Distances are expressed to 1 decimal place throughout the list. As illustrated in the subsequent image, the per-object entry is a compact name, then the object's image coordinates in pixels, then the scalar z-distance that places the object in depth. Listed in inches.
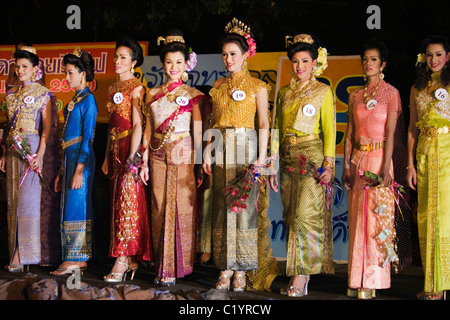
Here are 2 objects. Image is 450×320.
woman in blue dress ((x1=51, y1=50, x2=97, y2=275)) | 179.8
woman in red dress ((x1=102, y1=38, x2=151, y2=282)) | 171.0
